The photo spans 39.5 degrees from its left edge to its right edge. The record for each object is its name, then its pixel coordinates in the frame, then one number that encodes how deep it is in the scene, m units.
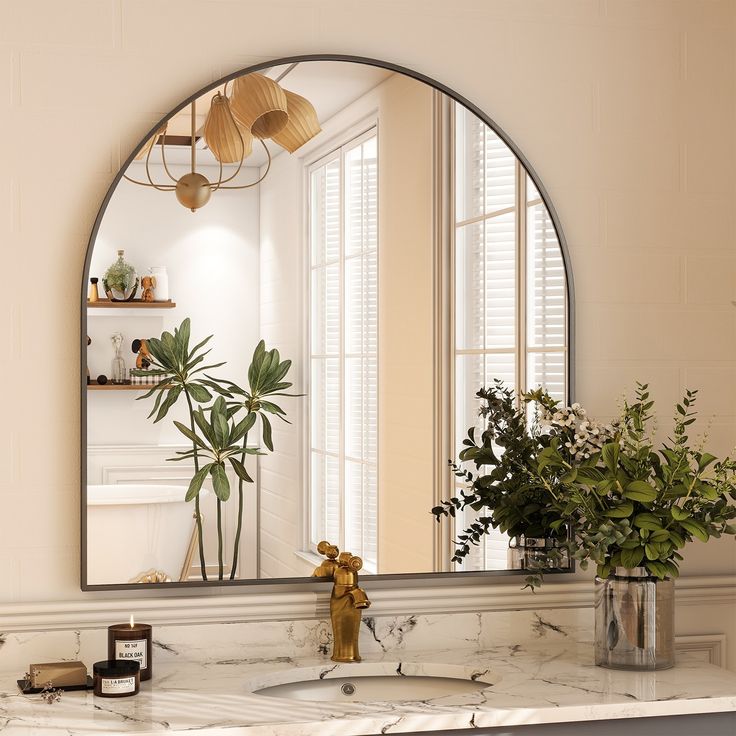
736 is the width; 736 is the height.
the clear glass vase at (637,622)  1.88
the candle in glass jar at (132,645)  1.78
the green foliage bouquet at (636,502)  1.83
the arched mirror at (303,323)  1.90
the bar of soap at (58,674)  1.71
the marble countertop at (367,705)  1.57
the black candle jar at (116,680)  1.69
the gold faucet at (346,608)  1.91
